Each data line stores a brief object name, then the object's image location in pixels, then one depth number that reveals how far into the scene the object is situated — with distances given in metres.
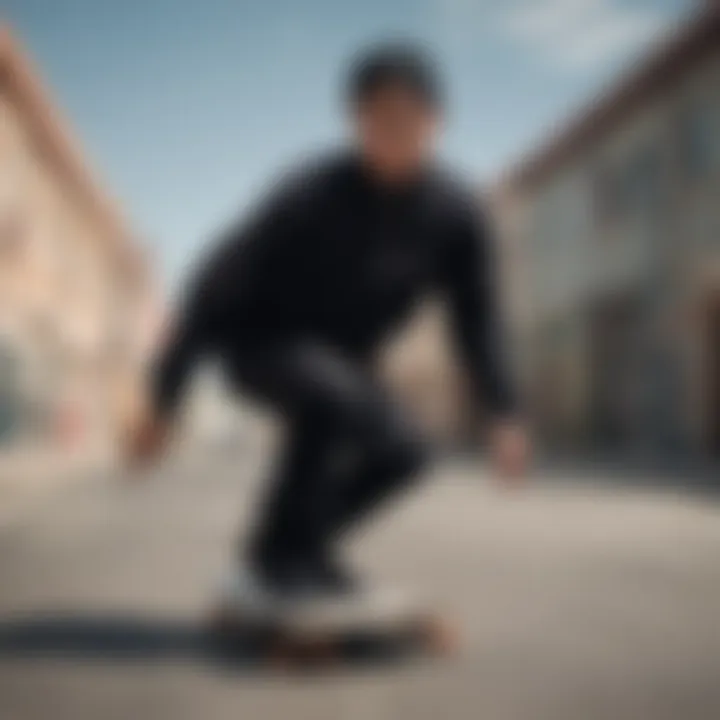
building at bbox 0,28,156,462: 5.04
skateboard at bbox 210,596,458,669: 2.25
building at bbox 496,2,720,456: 12.01
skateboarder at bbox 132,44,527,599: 2.25
